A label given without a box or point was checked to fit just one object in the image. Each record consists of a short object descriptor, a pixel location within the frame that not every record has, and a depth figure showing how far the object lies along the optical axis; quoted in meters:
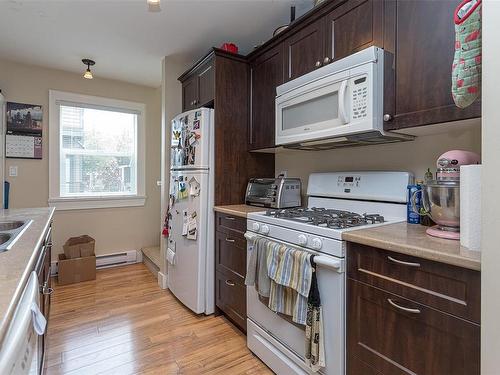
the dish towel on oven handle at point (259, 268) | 1.58
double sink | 1.09
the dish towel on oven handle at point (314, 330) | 1.29
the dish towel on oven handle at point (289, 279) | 1.33
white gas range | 1.25
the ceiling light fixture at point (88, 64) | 2.83
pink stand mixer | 1.12
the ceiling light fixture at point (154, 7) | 1.62
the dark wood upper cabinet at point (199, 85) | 2.34
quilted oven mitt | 0.90
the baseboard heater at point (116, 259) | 3.42
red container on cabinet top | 2.37
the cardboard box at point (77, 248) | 3.01
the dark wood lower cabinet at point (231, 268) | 1.96
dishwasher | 0.52
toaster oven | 2.12
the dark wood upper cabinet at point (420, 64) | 1.18
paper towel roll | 0.93
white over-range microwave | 1.39
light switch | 2.93
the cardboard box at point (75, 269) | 2.89
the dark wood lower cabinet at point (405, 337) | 0.89
